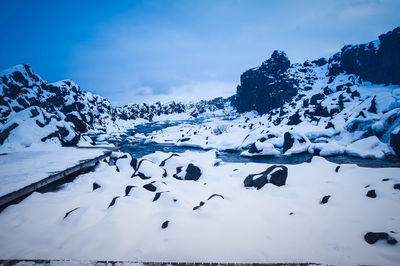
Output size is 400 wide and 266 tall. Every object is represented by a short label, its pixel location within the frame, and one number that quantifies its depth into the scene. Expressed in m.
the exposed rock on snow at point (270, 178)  8.84
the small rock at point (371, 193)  6.43
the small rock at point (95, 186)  8.98
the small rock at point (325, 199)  6.67
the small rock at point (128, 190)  7.69
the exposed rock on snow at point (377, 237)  4.10
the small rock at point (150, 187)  8.18
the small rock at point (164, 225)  5.18
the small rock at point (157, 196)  7.06
